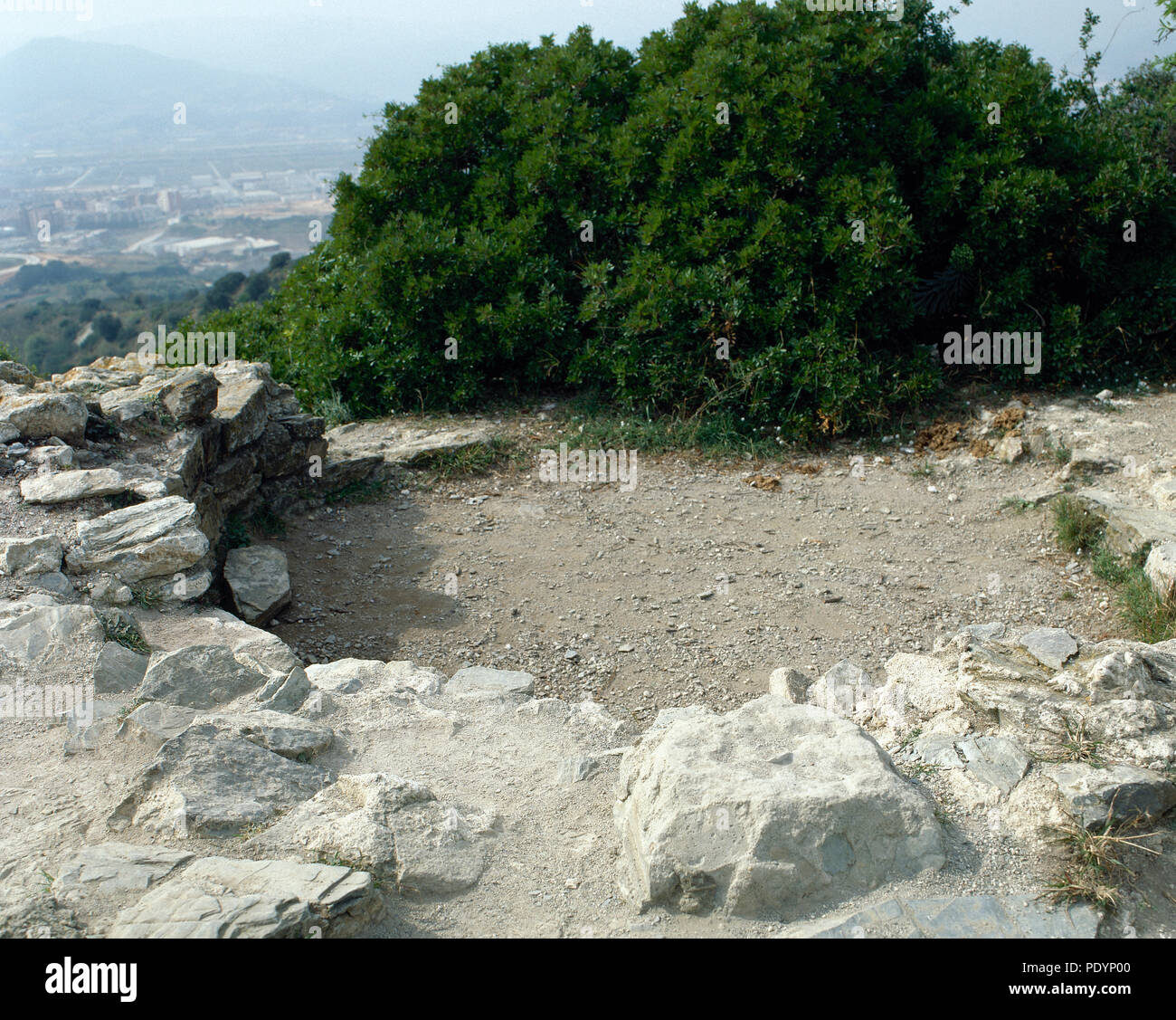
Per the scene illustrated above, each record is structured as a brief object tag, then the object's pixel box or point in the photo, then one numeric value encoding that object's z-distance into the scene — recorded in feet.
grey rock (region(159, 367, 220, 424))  21.13
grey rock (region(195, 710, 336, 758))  11.76
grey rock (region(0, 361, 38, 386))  22.56
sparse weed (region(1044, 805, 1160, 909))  9.00
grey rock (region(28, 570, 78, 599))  15.65
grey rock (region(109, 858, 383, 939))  7.84
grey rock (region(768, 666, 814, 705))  14.90
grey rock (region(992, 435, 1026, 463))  24.26
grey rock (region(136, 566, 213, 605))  16.63
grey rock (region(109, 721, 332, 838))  9.94
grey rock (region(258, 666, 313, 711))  13.32
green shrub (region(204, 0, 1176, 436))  26.48
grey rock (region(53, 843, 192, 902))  8.57
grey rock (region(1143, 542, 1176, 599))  17.81
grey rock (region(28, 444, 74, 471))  18.69
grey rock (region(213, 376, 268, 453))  22.26
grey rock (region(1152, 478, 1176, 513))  21.03
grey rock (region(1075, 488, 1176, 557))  19.51
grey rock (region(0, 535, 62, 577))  15.83
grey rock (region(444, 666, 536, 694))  16.19
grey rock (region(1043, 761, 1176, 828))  9.74
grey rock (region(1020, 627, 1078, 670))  13.62
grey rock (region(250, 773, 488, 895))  9.42
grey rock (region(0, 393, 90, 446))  19.42
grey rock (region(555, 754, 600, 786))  11.68
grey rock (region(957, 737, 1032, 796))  10.59
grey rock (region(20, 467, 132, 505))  17.74
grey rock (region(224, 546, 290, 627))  18.80
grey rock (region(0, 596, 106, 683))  13.58
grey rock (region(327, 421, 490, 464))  25.70
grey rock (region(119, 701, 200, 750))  11.72
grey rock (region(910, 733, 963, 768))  11.27
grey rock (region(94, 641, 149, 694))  13.33
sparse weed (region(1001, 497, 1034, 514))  22.53
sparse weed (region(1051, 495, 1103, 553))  20.84
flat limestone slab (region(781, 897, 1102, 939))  8.53
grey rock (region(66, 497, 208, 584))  16.57
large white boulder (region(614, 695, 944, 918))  9.02
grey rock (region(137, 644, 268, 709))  13.12
